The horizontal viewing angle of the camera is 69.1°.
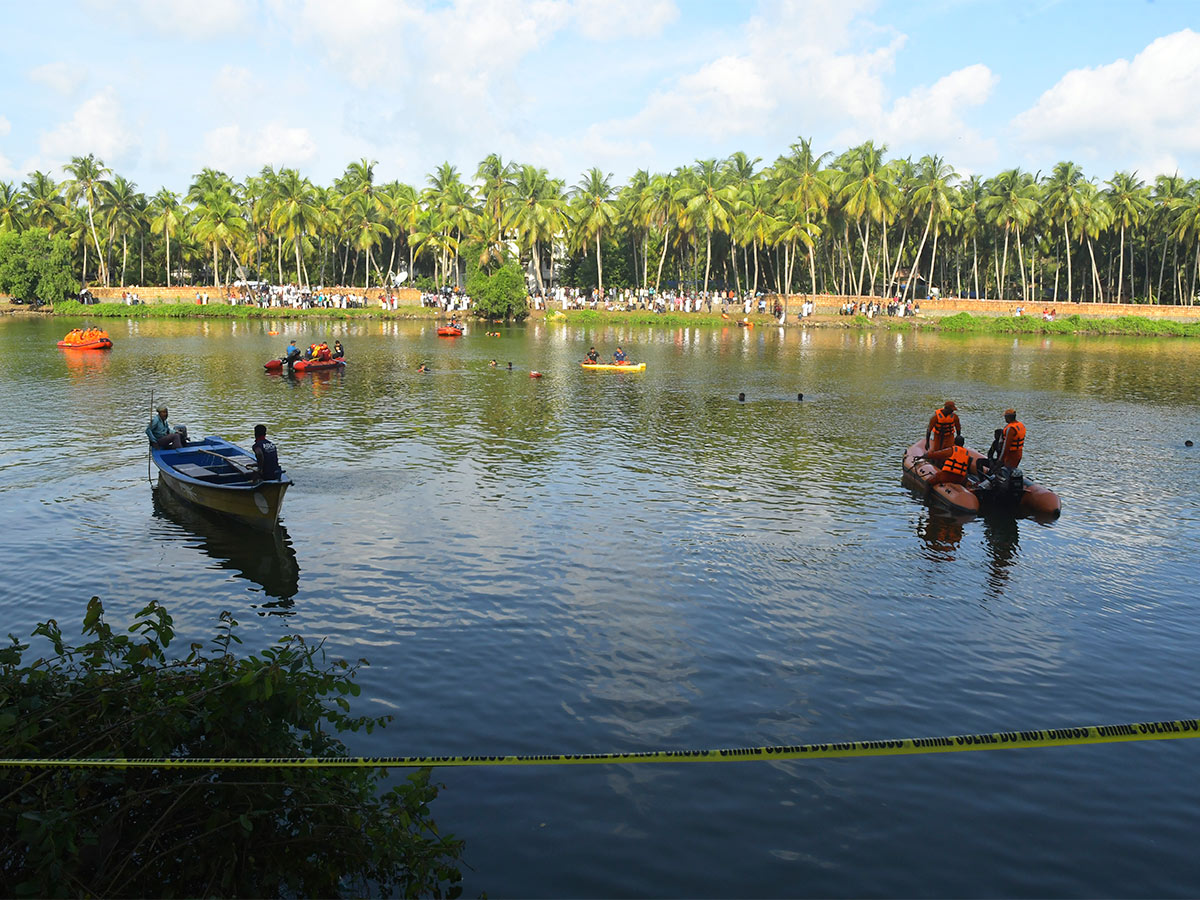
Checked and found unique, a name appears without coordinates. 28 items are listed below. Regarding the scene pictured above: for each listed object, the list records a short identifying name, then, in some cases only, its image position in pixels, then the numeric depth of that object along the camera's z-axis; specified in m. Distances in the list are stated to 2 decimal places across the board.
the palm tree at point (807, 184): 89.44
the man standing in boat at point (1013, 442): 20.70
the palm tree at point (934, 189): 89.44
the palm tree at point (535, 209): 93.88
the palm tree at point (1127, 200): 92.52
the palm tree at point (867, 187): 87.44
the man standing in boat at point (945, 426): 22.27
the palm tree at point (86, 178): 94.38
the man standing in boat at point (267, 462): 17.95
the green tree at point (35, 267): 88.62
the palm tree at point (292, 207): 92.25
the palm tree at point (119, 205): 96.00
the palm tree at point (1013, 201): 91.25
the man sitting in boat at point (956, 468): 20.83
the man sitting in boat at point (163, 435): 21.58
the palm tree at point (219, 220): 93.25
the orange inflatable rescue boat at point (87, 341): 53.53
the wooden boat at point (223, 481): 17.55
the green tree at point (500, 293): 89.38
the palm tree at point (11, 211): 100.06
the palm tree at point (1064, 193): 90.81
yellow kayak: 48.06
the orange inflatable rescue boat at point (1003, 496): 20.28
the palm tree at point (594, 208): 96.44
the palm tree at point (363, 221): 98.19
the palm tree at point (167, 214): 99.81
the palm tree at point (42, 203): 102.88
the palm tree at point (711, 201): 91.00
